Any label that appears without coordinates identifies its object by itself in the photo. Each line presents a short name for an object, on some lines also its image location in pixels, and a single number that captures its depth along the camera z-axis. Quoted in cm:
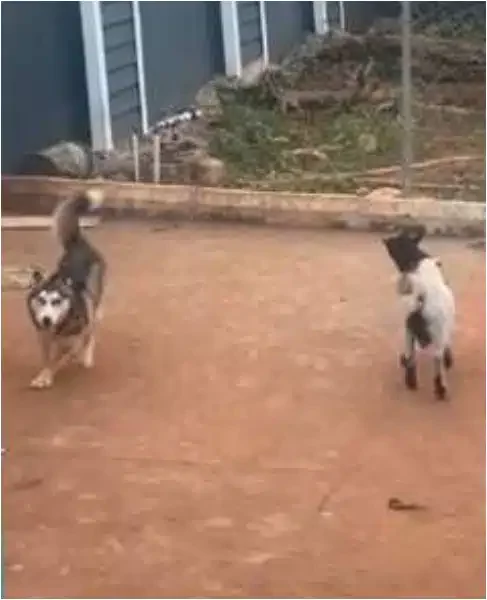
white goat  561
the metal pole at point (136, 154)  1020
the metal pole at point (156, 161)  1009
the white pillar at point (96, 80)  1066
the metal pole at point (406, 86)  845
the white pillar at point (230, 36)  1321
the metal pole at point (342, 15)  1577
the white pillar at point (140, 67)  1141
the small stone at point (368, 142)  1112
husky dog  588
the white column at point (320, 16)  1534
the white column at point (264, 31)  1398
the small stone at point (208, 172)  1003
